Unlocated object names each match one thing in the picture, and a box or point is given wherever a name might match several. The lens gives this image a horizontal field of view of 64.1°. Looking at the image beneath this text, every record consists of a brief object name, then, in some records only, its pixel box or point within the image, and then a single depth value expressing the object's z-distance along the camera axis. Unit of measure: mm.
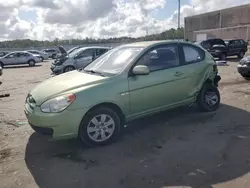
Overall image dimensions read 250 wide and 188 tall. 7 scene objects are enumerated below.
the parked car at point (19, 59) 18821
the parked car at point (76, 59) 10868
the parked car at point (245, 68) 7640
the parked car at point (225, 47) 14737
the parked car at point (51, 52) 29043
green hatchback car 3155
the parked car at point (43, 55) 26204
